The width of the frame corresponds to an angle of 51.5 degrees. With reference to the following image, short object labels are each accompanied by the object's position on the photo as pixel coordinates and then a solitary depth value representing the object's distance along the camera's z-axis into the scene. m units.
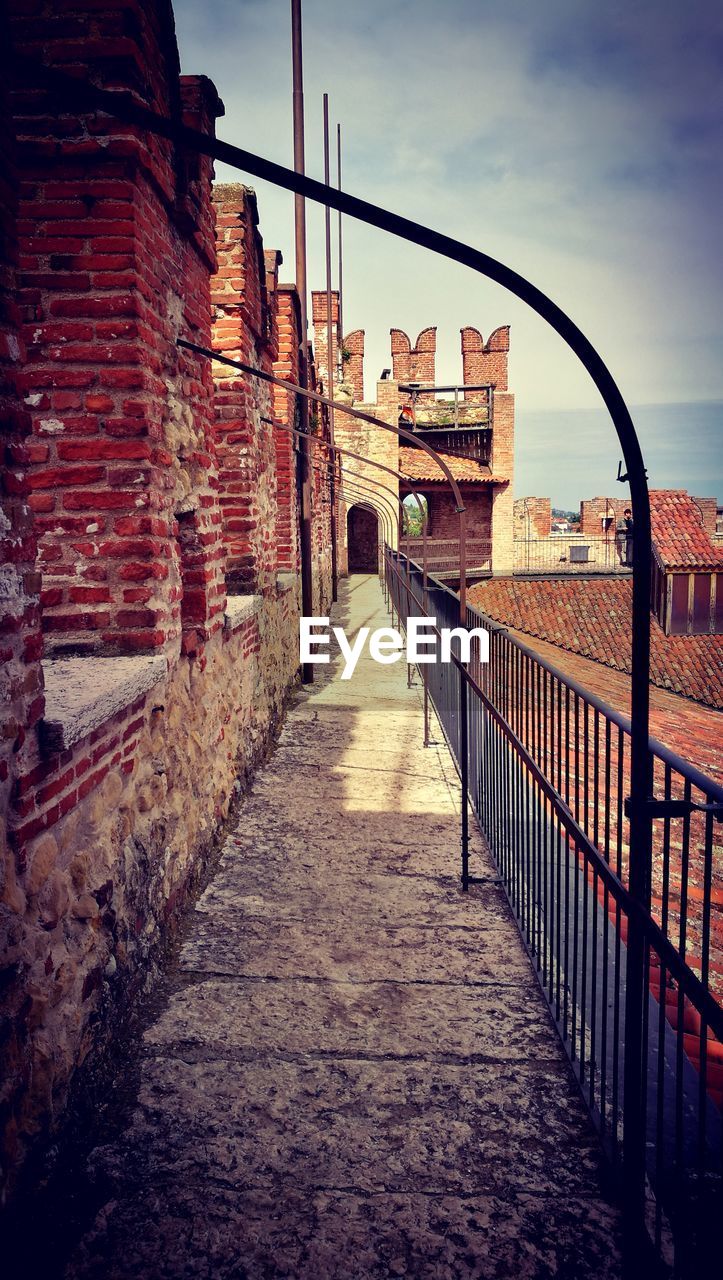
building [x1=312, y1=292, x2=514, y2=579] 25.72
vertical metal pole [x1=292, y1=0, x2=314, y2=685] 7.94
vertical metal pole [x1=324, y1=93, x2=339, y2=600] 15.99
